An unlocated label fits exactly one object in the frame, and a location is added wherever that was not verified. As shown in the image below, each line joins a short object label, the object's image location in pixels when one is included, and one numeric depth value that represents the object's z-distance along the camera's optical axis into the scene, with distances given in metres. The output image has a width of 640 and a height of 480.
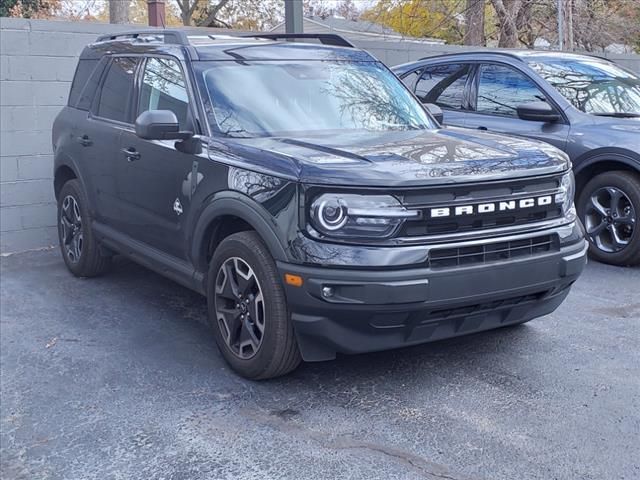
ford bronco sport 3.86
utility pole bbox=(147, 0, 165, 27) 10.30
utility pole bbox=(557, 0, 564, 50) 14.19
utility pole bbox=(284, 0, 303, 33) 9.33
